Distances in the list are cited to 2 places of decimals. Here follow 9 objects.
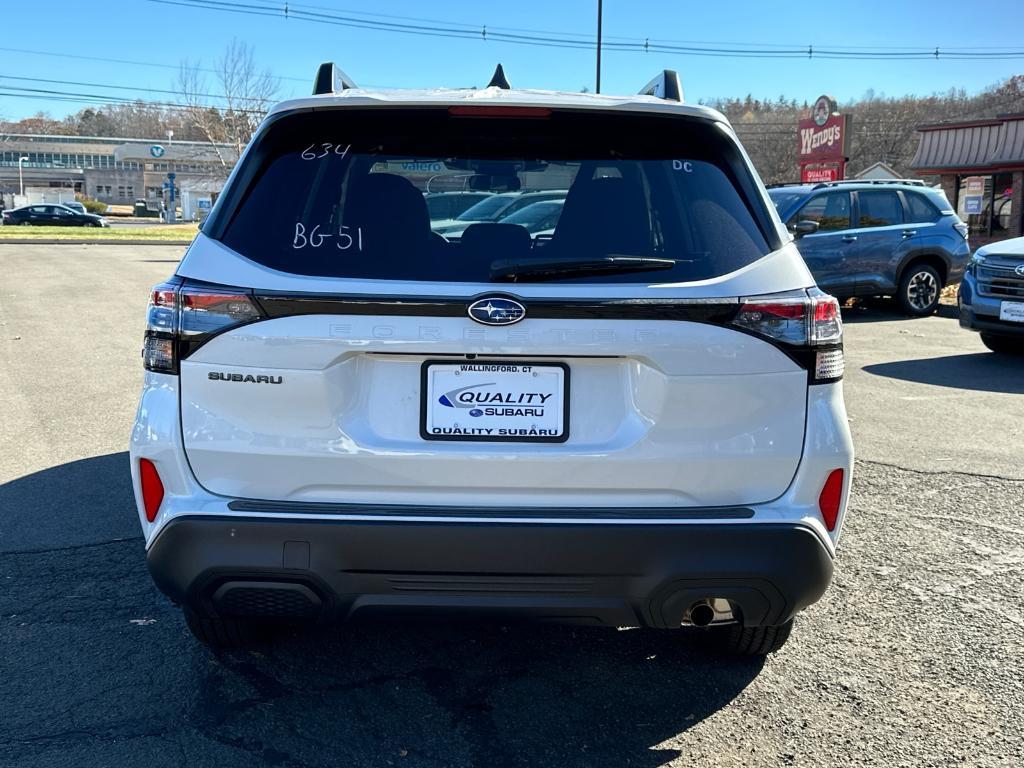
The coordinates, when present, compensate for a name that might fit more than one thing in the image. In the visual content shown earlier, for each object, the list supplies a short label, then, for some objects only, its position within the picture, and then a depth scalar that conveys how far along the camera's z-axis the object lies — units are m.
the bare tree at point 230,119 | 43.53
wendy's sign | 25.97
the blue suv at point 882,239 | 13.10
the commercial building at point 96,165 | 110.34
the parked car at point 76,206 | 64.50
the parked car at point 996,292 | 9.53
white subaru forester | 2.49
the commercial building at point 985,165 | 25.45
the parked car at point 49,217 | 56.38
